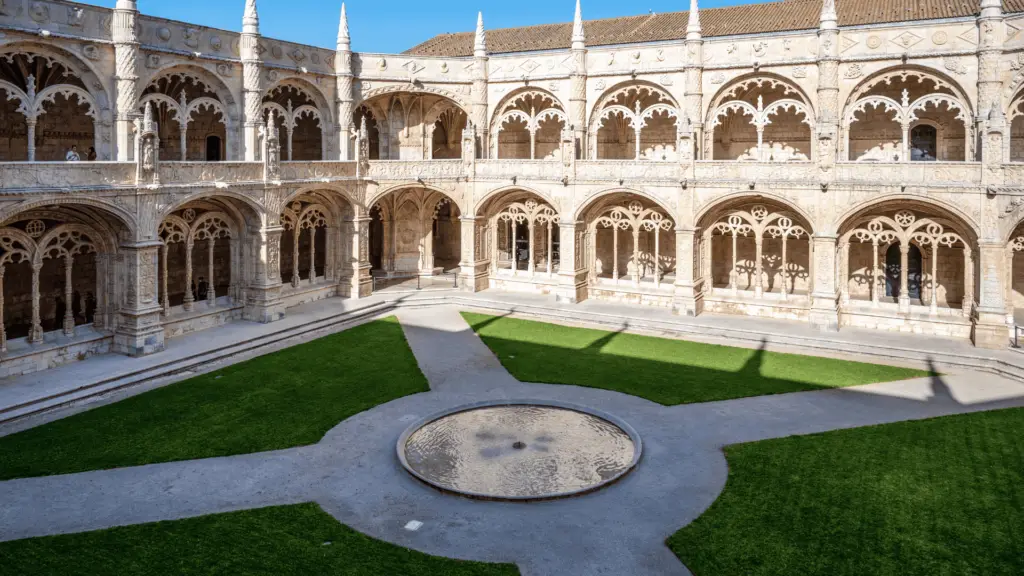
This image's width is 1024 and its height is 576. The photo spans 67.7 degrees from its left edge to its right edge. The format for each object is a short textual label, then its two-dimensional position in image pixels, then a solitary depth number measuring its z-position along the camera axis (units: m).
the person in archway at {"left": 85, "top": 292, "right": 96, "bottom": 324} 25.54
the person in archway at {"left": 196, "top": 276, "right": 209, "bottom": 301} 28.61
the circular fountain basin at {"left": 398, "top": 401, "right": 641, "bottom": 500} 13.48
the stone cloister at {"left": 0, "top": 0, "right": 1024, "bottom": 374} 22.03
